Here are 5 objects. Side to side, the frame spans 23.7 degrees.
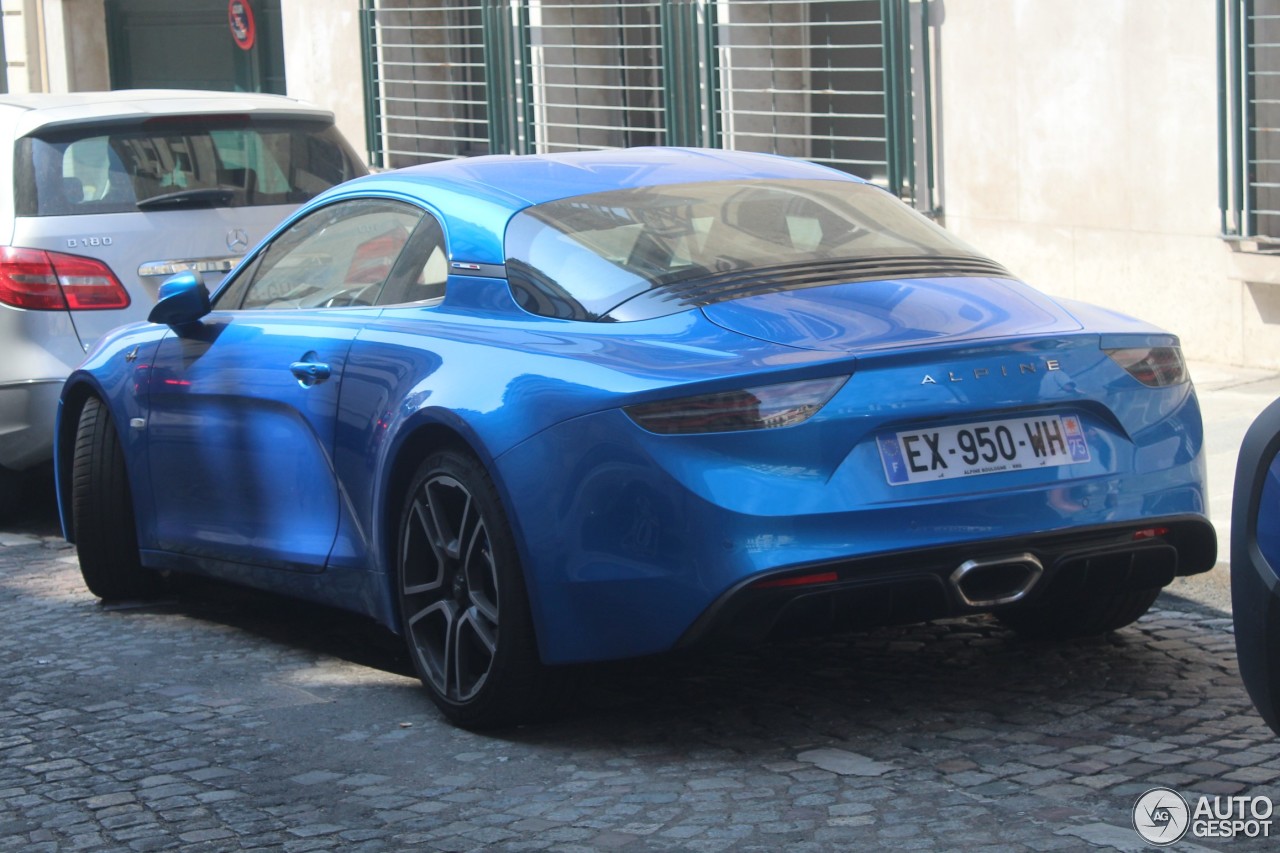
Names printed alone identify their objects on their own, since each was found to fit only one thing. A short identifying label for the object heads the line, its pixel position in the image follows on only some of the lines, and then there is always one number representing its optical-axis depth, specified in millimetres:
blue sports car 6625
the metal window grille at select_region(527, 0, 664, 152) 22571
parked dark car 5683
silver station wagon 11703
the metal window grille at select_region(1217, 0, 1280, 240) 14589
